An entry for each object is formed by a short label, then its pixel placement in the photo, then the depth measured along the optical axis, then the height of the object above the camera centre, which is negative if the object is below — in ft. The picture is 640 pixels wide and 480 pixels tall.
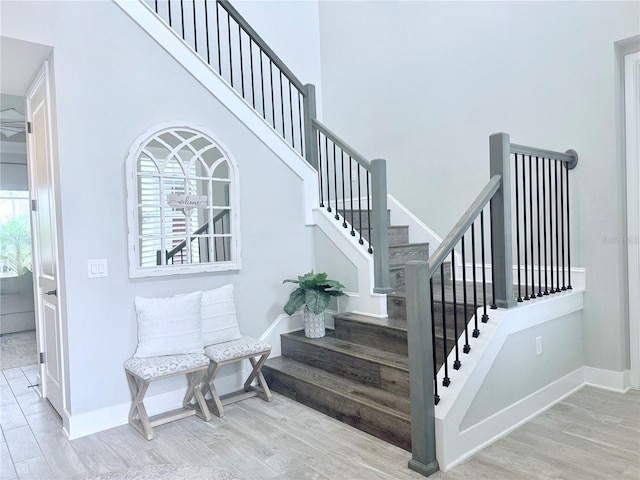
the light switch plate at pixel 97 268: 9.73 -0.72
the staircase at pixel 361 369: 8.90 -3.48
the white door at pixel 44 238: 10.11 +0.00
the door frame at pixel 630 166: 10.61 +1.26
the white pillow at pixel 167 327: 10.05 -2.18
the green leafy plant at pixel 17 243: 21.05 -0.21
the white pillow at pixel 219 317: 10.98 -2.18
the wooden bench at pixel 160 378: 9.34 -3.29
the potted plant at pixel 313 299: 11.94 -1.93
